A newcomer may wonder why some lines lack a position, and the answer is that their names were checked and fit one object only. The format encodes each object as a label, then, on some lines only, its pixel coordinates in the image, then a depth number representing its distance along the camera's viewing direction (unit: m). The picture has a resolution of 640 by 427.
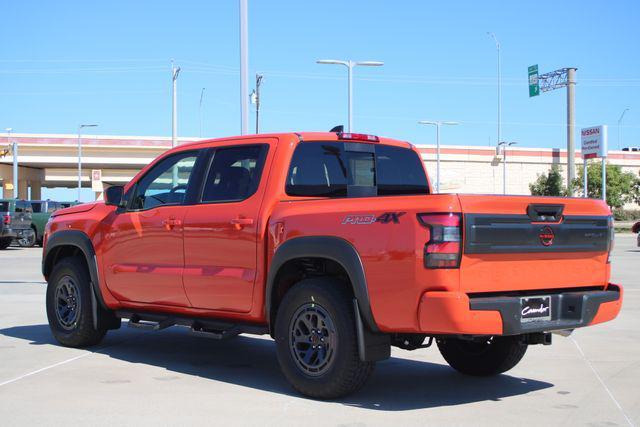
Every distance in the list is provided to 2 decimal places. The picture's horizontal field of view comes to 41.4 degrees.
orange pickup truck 5.49
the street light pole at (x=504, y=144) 71.71
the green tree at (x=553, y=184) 69.79
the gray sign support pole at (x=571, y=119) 80.94
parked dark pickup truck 29.67
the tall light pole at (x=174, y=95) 44.34
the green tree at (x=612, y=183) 80.81
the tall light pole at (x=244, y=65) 14.85
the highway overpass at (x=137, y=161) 72.69
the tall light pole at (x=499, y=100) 73.69
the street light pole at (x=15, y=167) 59.76
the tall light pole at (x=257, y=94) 41.61
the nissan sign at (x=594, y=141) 66.81
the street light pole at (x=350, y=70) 32.34
